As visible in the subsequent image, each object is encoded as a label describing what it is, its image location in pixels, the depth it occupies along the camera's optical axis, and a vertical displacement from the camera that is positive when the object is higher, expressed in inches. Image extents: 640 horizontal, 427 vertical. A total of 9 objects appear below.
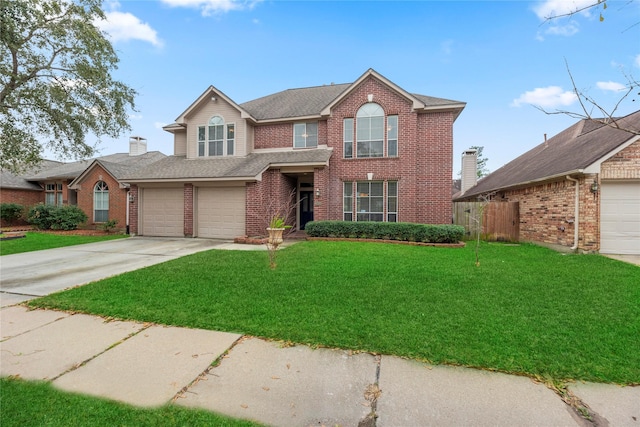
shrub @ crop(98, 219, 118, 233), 620.4 -35.6
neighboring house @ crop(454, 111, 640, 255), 358.3 +18.1
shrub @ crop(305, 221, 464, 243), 408.8 -31.5
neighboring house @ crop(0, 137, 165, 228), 666.2 +60.7
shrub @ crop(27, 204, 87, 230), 644.0 -19.5
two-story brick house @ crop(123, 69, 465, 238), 487.5 +80.4
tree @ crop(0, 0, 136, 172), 397.7 +195.8
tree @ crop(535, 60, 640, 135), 86.9 +36.0
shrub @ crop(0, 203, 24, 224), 753.6 -10.1
